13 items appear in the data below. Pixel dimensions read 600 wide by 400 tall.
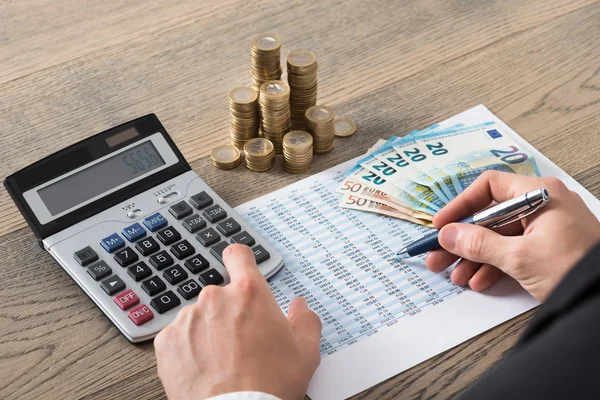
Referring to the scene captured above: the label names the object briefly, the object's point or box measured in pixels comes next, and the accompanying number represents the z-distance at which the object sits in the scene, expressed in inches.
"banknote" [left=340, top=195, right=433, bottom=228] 42.8
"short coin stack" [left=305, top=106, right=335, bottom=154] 44.7
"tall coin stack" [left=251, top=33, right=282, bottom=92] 44.3
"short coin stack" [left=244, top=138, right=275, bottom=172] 44.5
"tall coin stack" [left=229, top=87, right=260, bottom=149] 44.5
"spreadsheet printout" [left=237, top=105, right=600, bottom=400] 38.8
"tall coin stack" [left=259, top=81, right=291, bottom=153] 43.9
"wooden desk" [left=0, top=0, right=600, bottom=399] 41.0
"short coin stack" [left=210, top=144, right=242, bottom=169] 44.8
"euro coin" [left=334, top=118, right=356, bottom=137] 46.1
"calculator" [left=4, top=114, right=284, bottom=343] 39.8
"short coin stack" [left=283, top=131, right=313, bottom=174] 44.2
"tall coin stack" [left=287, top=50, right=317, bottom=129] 44.4
